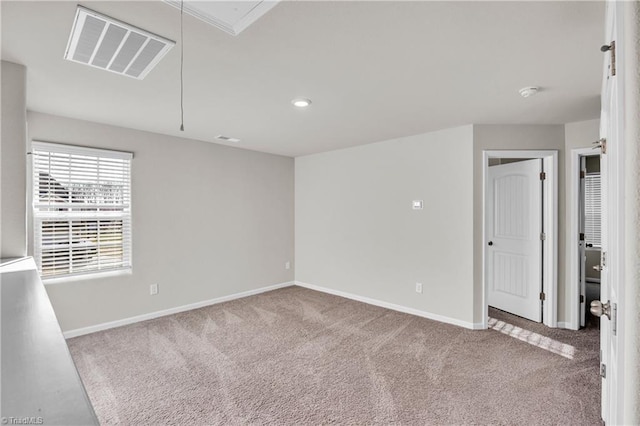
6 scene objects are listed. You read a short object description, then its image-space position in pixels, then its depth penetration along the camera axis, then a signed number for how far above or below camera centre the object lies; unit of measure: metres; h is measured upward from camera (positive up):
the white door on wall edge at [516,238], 3.77 -0.34
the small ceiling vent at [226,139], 4.22 +1.04
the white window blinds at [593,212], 5.79 +0.00
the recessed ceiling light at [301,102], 2.80 +1.03
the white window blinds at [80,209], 3.23 +0.04
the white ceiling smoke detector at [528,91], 2.51 +1.01
